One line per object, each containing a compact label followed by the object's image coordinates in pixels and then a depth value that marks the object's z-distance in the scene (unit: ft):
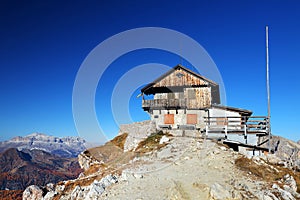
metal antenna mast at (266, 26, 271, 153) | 77.43
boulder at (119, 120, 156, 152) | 92.38
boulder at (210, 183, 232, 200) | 34.83
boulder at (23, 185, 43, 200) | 58.59
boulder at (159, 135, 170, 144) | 83.30
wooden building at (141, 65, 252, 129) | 113.19
